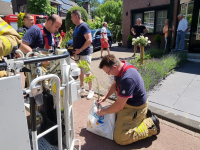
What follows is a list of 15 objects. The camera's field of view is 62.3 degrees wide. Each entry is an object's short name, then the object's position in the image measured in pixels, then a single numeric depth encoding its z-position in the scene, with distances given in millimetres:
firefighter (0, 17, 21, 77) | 1438
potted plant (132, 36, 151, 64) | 5797
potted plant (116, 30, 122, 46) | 17150
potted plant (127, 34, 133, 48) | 12055
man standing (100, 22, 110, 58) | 8079
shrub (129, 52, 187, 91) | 4353
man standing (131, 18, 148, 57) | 8234
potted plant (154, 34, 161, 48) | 10242
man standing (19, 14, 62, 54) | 3062
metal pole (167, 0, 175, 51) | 8088
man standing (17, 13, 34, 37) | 4681
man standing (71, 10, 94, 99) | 3725
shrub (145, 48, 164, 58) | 7216
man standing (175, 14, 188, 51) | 7629
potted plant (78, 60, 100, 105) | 2711
